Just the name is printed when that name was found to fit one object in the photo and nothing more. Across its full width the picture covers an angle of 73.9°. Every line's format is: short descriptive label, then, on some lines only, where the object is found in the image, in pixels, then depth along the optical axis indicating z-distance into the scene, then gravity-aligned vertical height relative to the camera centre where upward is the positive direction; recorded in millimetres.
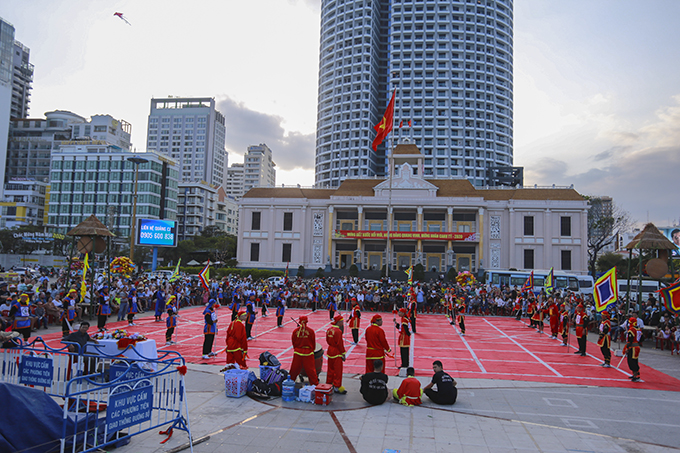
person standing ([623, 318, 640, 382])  12859 -2343
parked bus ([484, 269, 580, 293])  40500 -1469
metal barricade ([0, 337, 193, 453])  6164 -2238
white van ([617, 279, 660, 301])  35909 -1651
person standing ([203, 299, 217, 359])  14259 -2383
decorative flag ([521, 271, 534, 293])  28844 -1328
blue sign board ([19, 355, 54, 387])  7148 -1967
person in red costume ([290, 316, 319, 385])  10453 -2213
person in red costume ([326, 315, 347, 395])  10344 -2316
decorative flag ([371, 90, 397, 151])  30062 +9030
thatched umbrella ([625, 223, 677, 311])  21631 +1214
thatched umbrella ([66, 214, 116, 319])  22047 +728
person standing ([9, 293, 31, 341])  15531 -2406
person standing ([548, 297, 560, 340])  20656 -2451
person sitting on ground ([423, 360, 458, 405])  9711 -2784
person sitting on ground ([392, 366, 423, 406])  9594 -2847
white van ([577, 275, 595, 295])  41156 -1722
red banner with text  51281 +2817
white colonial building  52250 +4141
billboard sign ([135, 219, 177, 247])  49562 +2154
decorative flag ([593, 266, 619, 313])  16750 -929
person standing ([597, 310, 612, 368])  14236 -2481
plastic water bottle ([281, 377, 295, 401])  9711 -2894
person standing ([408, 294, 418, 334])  20047 -2247
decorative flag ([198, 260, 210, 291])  19100 -987
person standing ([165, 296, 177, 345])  16516 -2657
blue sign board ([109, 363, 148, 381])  7303 -2084
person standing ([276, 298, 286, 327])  22175 -2777
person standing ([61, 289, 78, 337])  14656 -2179
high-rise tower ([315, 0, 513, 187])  93688 +36960
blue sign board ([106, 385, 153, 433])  6035 -2187
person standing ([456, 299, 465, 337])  21122 -2574
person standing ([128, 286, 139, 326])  22125 -2733
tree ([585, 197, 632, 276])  60281 +5361
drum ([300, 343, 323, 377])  11305 -2565
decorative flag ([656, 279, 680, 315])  16891 -1116
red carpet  13352 -3379
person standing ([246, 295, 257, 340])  18266 -2471
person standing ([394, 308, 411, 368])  12977 -2380
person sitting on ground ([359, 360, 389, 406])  9500 -2727
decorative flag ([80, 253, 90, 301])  21188 -1812
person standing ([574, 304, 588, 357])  16453 -2286
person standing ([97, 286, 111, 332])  19859 -2537
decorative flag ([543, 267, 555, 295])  26078 -1241
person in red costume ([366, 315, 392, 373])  11016 -2112
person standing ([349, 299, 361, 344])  17625 -2578
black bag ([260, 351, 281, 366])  10516 -2443
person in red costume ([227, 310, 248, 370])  11641 -2308
